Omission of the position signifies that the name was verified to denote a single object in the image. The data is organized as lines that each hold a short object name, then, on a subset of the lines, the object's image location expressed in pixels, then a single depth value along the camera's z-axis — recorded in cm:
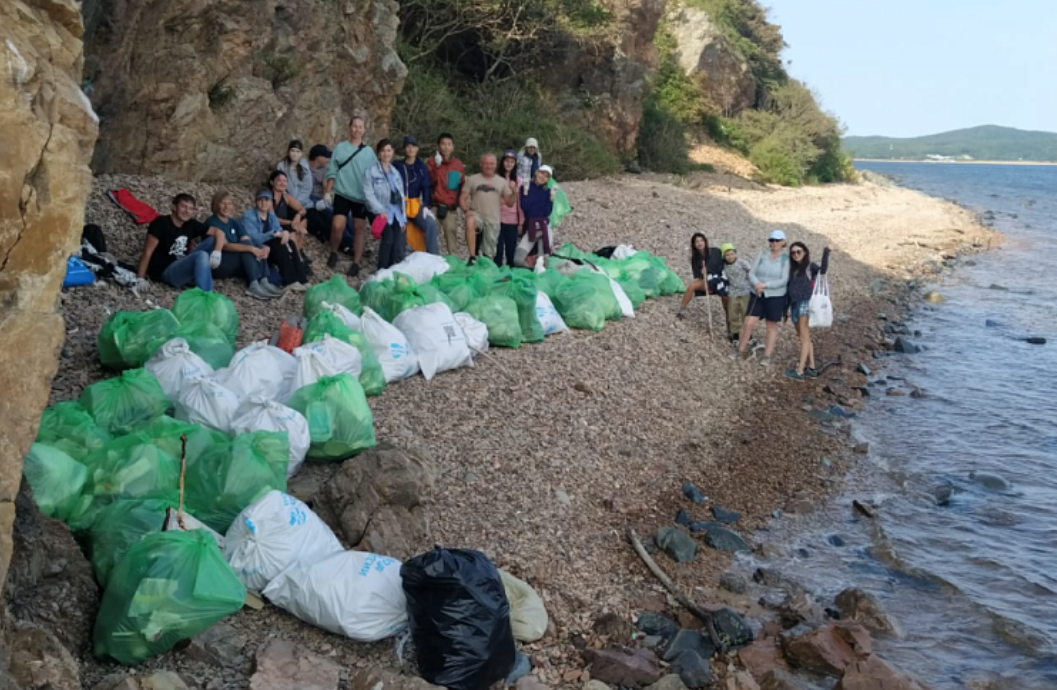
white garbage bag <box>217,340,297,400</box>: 597
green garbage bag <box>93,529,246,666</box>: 361
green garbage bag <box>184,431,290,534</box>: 457
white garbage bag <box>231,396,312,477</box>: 525
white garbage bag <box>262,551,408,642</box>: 407
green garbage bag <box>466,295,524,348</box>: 816
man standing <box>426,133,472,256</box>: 1045
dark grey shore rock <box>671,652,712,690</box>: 453
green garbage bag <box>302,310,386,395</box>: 660
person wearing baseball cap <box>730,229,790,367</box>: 937
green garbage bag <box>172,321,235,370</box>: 639
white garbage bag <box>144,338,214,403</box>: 584
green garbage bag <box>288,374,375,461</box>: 549
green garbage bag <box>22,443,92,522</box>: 411
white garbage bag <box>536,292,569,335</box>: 879
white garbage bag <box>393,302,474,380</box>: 721
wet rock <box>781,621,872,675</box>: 484
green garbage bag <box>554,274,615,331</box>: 925
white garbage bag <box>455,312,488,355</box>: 778
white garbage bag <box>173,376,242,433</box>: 545
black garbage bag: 394
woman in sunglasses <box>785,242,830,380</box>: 930
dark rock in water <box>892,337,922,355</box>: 1221
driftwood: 489
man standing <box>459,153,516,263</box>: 1016
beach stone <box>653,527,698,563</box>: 576
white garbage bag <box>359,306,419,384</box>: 692
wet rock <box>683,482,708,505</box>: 665
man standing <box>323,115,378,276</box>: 964
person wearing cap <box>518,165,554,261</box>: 1018
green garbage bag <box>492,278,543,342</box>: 847
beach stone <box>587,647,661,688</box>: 439
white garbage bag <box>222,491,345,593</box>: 422
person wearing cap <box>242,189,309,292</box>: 868
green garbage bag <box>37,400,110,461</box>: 460
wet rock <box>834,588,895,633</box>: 539
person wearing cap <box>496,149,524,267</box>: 1020
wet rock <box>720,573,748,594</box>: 559
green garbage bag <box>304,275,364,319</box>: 764
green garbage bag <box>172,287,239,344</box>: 688
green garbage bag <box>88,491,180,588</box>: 399
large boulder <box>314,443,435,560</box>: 481
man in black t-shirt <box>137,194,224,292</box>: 802
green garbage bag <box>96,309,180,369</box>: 625
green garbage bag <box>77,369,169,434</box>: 529
